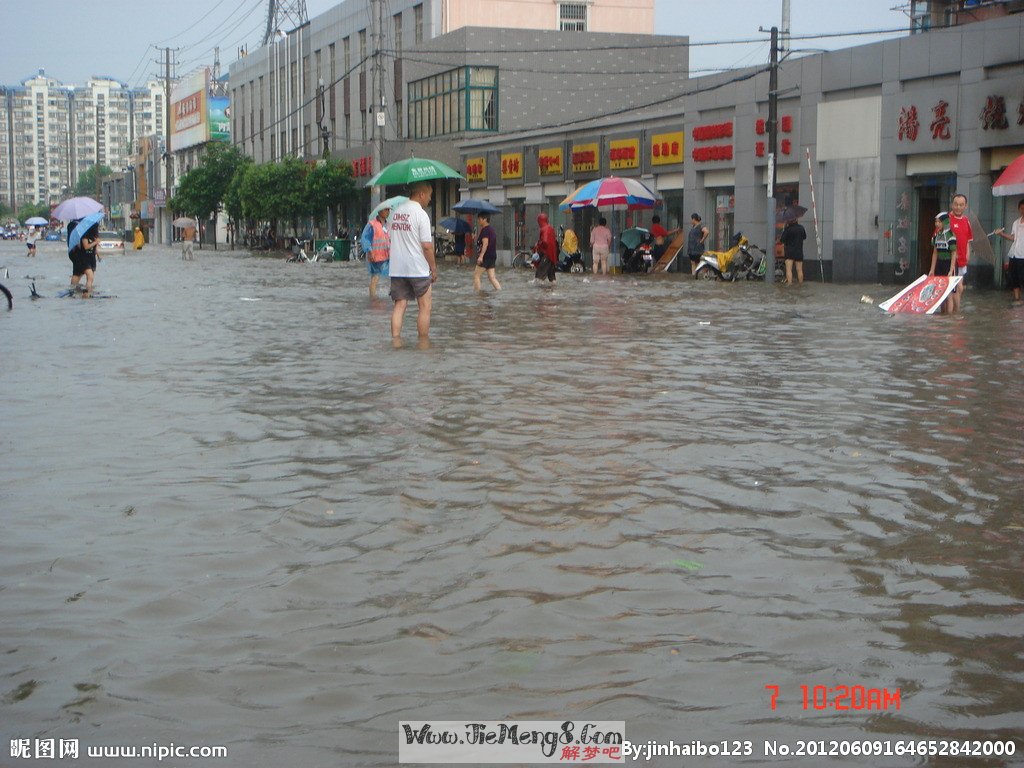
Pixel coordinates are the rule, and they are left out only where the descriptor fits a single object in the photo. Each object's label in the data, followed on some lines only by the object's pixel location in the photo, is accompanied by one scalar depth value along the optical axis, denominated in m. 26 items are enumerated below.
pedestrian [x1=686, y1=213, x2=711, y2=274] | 35.22
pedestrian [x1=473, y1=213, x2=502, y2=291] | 25.09
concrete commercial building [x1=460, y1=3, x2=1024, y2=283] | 27.33
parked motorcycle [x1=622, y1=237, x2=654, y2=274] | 37.75
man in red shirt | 19.16
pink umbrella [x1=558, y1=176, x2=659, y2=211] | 36.00
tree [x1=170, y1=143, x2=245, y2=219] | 91.75
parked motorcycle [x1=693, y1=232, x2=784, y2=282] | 32.44
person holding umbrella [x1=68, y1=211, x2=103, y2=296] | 21.53
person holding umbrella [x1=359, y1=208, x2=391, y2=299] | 23.06
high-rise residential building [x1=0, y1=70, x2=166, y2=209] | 165.88
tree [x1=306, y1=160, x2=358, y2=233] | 66.00
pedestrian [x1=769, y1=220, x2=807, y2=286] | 30.27
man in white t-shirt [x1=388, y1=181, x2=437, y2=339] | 12.96
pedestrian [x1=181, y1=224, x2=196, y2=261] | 59.03
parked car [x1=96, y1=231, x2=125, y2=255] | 71.25
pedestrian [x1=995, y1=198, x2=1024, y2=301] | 20.39
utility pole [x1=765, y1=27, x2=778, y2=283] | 31.33
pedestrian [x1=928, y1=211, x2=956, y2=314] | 18.92
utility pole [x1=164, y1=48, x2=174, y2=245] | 96.94
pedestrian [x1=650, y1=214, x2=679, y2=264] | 38.28
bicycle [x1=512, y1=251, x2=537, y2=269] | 45.58
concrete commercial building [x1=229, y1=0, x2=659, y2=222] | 57.22
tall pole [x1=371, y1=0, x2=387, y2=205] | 40.91
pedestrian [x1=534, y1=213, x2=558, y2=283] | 28.19
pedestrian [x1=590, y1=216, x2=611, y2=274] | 37.34
